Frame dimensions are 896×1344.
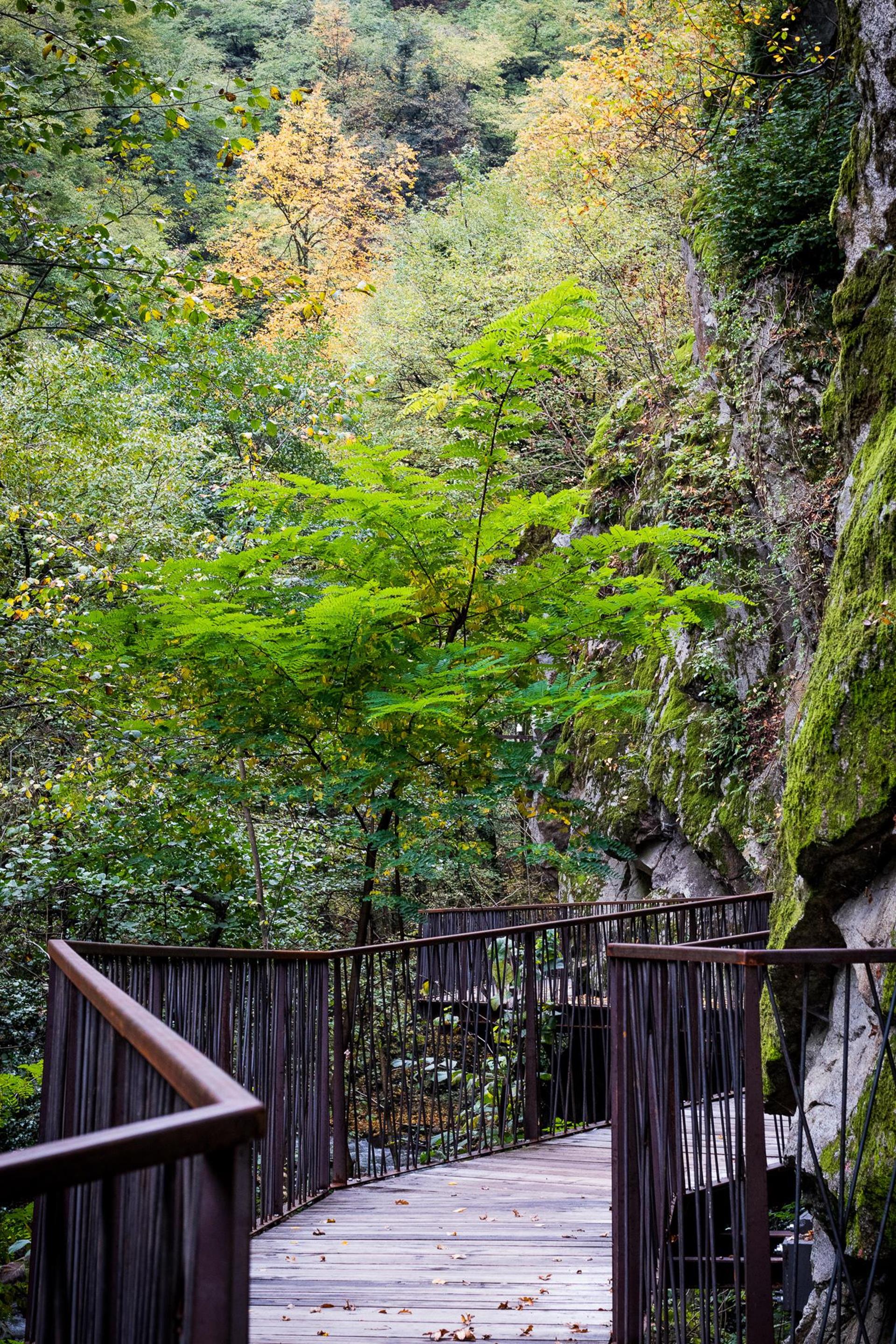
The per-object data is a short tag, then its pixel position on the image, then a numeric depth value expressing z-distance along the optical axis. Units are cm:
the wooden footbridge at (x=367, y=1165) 138
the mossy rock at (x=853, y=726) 524
